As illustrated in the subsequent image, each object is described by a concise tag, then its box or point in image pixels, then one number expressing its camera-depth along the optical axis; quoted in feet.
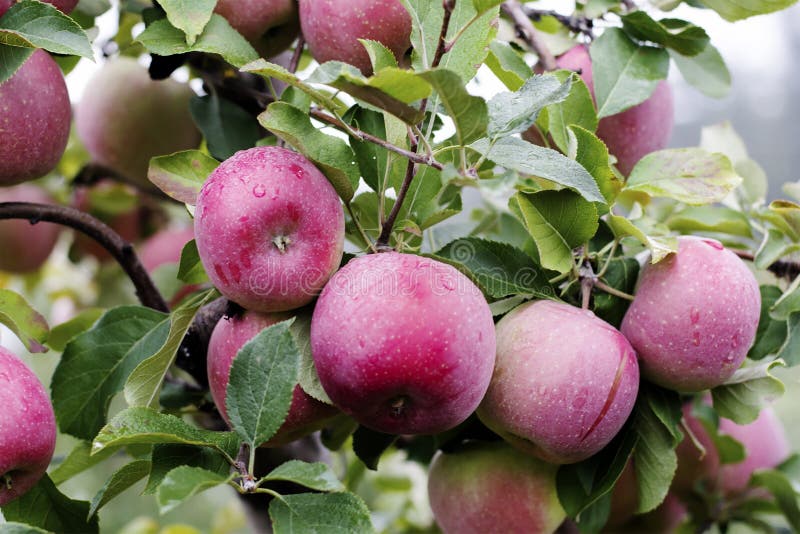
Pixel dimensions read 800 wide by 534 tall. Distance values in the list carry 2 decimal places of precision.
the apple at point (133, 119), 4.83
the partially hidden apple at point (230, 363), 4.07
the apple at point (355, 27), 4.21
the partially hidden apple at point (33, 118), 4.10
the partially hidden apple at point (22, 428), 3.92
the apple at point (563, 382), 4.05
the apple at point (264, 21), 4.31
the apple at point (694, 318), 4.11
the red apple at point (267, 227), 3.97
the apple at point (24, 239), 5.32
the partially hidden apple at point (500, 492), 4.34
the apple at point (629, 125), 4.55
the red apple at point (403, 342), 3.92
